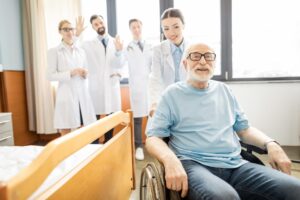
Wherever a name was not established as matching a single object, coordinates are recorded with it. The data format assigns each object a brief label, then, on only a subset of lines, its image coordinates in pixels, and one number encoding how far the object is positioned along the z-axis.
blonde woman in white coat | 2.39
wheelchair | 0.99
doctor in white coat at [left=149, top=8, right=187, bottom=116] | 1.75
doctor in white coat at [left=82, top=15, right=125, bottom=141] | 2.67
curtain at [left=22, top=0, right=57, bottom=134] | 3.21
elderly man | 1.02
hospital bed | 0.59
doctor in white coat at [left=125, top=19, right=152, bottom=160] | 2.80
